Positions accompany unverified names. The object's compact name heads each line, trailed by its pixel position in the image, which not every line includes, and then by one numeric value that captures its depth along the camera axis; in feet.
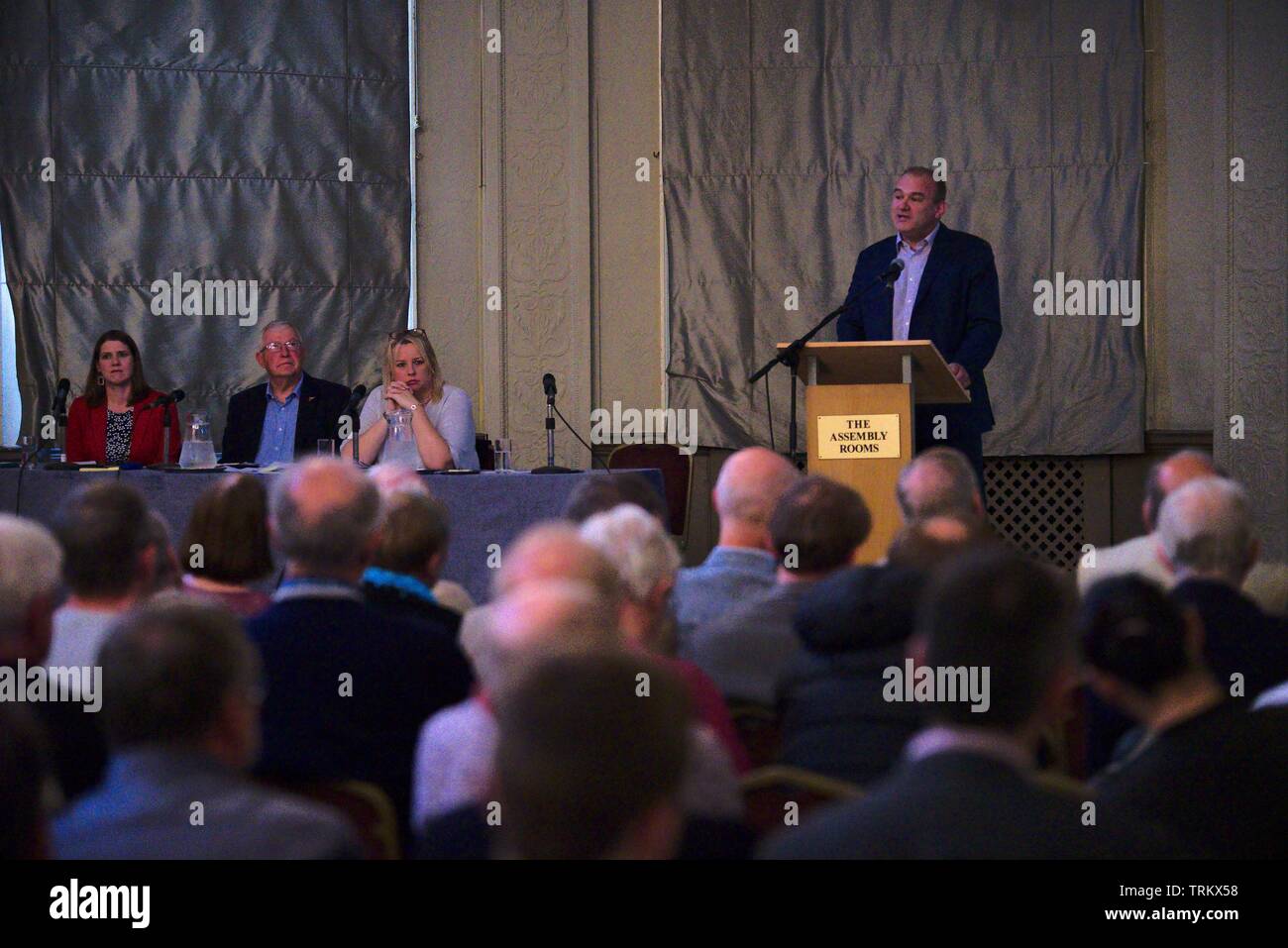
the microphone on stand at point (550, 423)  35.88
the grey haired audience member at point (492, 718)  11.91
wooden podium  33.27
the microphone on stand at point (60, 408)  37.78
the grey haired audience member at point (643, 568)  16.96
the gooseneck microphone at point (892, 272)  34.17
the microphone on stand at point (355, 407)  36.96
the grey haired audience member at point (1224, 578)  16.30
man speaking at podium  39.70
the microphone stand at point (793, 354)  33.94
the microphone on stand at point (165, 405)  39.99
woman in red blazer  40.24
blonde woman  38.09
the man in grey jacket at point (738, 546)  19.77
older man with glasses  41.22
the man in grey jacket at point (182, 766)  10.03
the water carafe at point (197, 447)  36.96
